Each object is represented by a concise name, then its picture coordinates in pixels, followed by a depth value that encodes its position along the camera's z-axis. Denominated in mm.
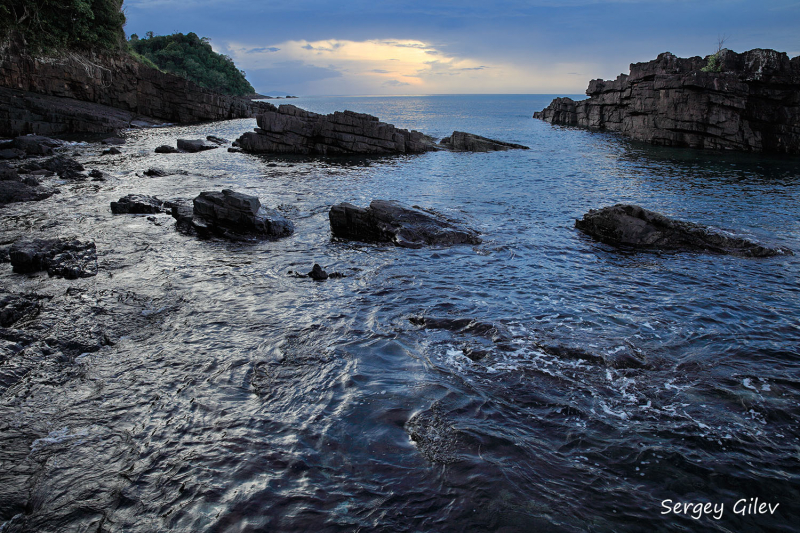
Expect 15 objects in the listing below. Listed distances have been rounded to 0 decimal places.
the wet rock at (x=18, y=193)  22797
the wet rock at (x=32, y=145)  35219
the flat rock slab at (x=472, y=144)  56500
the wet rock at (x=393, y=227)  19219
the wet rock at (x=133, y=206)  22016
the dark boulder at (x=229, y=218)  19281
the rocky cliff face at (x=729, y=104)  49469
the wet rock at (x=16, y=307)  10891
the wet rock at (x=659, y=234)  17891
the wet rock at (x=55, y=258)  13953
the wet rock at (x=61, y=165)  30491
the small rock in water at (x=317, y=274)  14922
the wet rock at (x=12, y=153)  32188
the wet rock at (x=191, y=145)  45906
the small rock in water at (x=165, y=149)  43406
